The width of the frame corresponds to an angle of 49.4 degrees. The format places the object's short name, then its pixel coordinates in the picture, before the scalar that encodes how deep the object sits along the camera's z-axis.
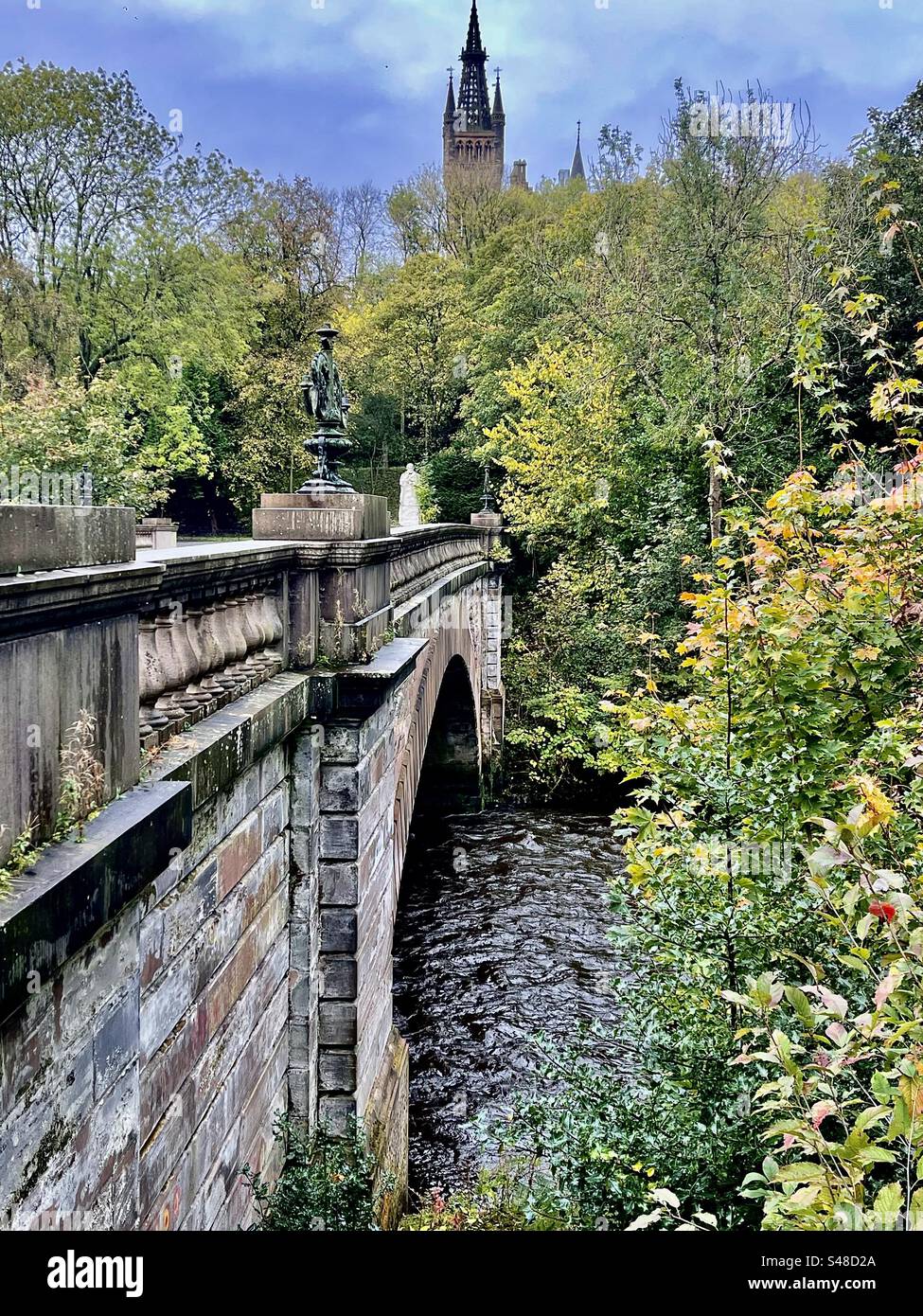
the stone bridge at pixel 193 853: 2.34
